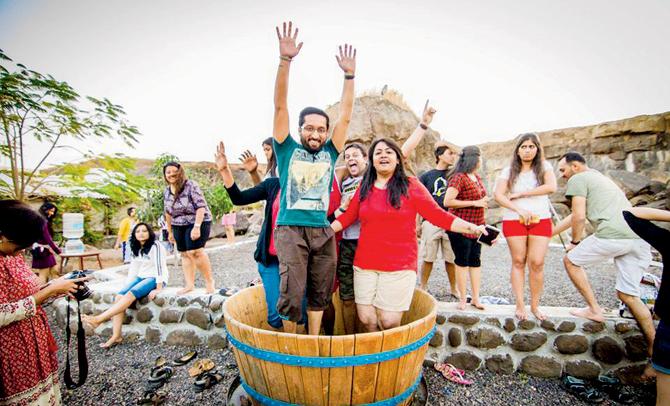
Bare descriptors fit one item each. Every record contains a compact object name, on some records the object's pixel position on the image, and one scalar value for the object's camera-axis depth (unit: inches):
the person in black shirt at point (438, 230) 146.3
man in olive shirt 99.3
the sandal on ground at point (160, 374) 106.4
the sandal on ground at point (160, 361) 116.0
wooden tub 63.8
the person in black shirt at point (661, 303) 72.2
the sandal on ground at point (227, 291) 135.2
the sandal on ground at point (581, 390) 92.6
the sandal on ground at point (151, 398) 94.8
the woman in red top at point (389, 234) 83.9
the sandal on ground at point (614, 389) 92.6
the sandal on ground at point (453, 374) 103.0
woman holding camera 58.7
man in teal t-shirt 74.1
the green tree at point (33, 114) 170.9
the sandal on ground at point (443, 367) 109.1
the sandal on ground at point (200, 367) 110.4
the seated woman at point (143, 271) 136.3
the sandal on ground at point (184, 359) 117.8
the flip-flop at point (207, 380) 101.3
